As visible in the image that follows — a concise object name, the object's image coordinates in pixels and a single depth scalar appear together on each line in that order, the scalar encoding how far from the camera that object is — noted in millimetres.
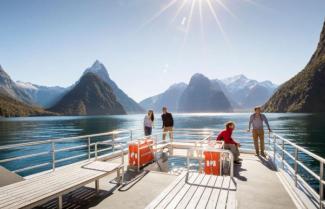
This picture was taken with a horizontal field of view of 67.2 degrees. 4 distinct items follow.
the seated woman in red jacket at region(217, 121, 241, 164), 9945
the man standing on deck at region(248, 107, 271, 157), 11594
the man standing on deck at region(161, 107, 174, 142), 14602
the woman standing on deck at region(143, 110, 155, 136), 13641
